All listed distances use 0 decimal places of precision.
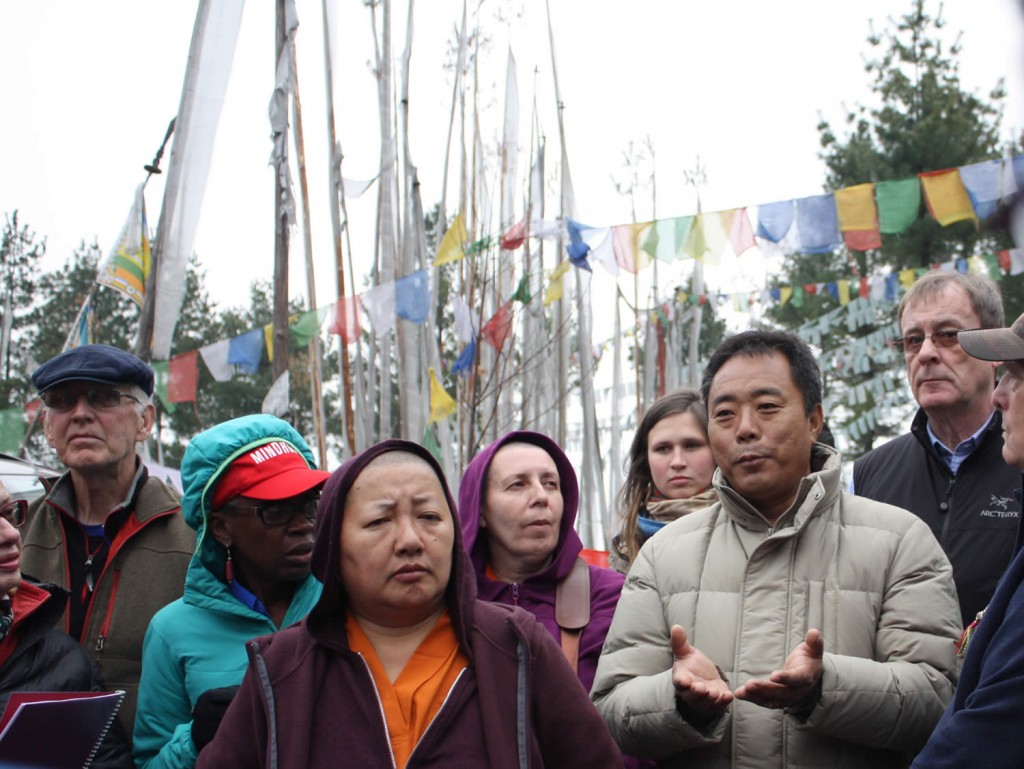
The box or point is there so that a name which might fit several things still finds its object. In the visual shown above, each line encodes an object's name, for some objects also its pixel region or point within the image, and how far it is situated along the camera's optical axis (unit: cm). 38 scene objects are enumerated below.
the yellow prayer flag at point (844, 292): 1425
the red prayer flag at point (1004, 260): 1261
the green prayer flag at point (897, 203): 836
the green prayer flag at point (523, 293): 892
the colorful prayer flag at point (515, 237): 915
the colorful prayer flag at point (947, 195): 811
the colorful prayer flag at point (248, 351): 909
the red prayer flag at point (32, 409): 934
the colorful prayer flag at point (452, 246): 818
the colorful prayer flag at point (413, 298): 808
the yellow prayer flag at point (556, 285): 998
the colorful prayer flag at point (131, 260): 516
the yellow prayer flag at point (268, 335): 913
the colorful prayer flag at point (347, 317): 794
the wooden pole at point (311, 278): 654
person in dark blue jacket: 164
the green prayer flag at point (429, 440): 775
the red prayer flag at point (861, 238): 865
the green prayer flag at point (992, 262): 1252
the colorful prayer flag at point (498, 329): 909
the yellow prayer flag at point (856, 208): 850
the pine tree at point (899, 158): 1945
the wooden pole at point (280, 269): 580
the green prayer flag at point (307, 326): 779
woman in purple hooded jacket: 270
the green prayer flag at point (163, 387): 884
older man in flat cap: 276
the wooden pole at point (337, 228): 751
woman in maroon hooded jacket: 189
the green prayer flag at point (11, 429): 957
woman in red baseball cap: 238
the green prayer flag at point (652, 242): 907
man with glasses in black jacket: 283
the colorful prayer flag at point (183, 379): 910
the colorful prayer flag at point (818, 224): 862
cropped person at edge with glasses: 235
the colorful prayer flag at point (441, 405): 789
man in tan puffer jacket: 194
